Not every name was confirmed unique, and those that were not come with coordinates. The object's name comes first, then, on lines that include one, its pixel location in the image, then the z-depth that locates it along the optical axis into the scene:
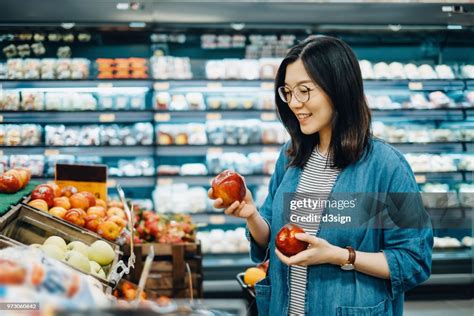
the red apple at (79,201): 2.98
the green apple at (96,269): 1.88
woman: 1.65
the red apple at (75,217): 2.71
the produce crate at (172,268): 3.08
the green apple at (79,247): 2.06
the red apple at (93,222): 2.76
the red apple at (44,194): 2.91
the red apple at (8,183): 2.92
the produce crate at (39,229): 2.42
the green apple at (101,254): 2.11
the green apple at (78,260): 1.73
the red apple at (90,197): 3.11
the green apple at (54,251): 1.75
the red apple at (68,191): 3.10
